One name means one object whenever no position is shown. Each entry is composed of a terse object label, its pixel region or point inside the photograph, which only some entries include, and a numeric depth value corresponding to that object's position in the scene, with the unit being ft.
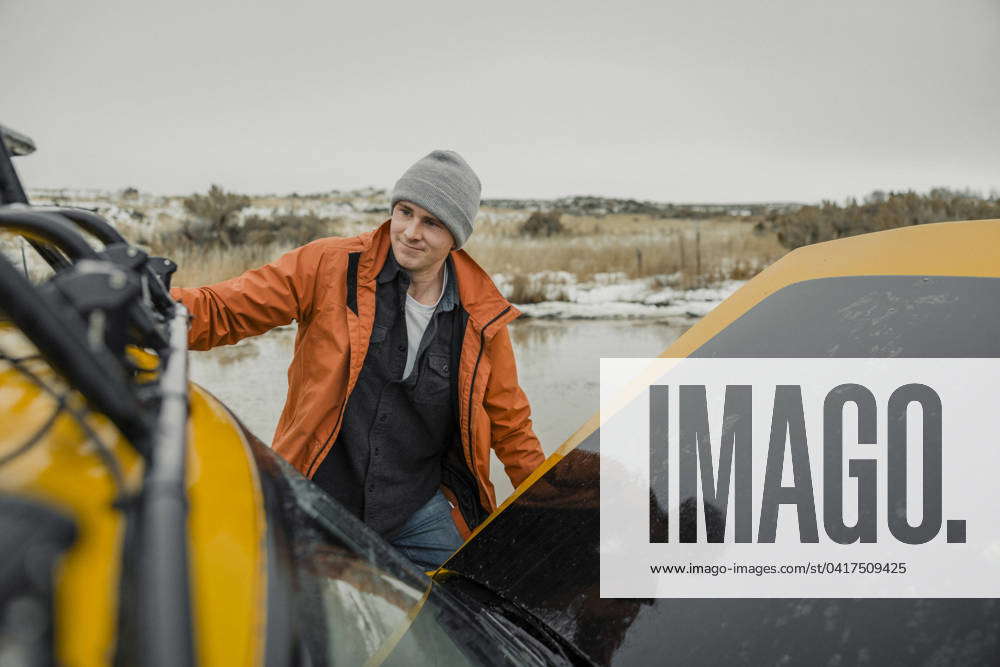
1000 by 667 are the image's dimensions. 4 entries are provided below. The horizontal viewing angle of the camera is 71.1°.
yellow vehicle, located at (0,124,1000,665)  1.70
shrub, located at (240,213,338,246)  44.98
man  7.16
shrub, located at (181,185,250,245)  44.91
